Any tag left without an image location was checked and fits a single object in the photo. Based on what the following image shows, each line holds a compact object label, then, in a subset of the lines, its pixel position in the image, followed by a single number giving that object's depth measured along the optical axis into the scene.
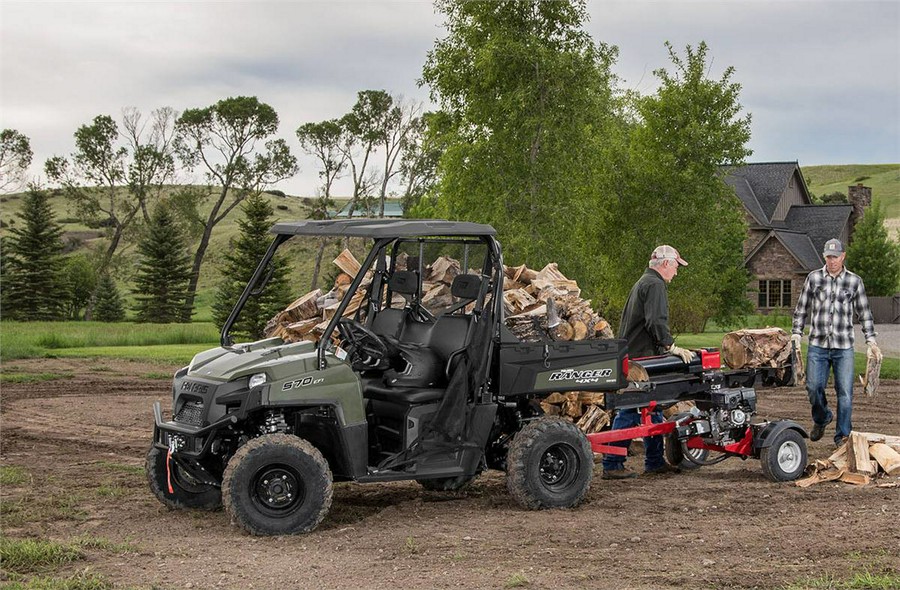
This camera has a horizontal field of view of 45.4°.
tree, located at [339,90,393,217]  64.50
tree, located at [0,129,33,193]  65.75
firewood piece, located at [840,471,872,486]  10.23
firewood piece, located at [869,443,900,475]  10.44
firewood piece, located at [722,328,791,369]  12.05
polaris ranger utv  8.29
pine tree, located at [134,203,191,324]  56.34
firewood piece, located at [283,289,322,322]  15.57
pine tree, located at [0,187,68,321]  54.62
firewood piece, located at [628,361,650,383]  10.42
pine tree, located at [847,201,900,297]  55.09
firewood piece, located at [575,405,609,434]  13.23
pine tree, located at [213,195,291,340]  38.06
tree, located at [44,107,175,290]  66.69
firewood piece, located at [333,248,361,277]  14.92
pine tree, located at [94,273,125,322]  58.12
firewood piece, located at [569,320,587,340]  13.38
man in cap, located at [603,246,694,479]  10.32
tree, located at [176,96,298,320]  66.88
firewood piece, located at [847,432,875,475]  10.38
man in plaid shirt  11.70
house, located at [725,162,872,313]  55.91
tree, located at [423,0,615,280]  26.38
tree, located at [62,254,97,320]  59.50
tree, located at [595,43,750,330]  28.56
